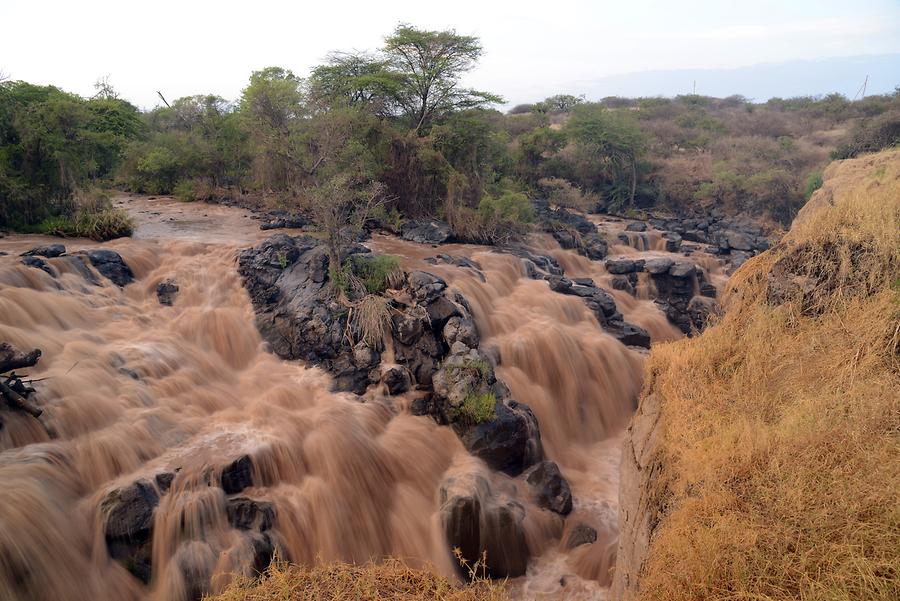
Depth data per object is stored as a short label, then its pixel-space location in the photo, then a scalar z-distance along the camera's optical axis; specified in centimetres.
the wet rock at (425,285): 1165
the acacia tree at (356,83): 1944
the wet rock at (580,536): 829
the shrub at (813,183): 2148
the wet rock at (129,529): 665
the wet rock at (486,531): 791
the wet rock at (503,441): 942
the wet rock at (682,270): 1709
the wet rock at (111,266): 1184
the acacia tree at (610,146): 2742
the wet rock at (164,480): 729
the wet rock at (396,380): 1047
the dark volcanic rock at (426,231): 1802
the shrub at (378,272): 1237
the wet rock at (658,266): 1727
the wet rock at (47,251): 1138
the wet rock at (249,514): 729
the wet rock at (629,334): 1395
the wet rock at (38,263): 1073
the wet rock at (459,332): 1090
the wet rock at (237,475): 762
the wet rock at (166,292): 1182
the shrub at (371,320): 1115
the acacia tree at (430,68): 2039
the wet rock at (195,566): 657
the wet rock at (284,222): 1733
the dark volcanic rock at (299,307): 1102
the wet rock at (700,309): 1544
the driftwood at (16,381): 729
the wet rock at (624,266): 1783
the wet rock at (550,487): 890
